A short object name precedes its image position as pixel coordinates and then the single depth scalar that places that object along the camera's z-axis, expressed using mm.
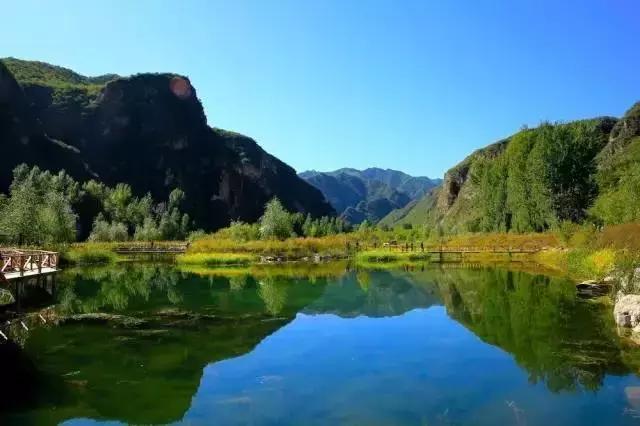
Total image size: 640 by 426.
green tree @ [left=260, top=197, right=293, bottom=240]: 76812
